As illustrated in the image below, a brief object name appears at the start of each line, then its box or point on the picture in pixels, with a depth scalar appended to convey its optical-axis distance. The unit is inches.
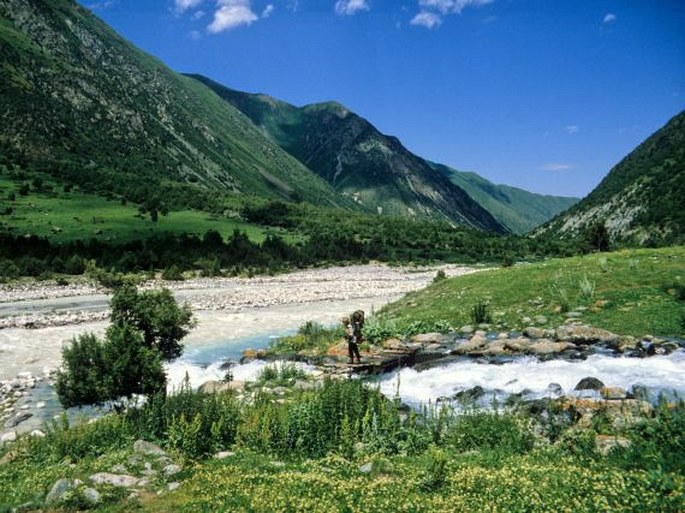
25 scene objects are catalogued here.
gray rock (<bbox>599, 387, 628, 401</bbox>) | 572.1
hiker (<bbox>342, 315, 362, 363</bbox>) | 873.5
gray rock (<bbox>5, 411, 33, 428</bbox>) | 687.7
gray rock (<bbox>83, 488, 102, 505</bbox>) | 382.9
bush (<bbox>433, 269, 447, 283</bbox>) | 1730.1
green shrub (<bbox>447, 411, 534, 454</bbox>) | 455.8
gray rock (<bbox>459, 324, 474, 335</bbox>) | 1023.1
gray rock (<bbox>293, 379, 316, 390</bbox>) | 748.1
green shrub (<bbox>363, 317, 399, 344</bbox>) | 1050.7
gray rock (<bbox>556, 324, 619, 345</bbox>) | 833.4
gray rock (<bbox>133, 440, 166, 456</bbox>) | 482.3
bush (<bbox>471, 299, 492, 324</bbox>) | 1069.8
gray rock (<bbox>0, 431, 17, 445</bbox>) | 598.5
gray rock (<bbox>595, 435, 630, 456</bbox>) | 396.8
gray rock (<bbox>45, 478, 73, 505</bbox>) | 383.4
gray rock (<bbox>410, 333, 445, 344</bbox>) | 983.6
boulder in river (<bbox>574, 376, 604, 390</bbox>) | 628.7
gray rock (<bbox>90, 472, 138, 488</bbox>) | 412.5
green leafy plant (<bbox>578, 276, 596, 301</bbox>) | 1042.0
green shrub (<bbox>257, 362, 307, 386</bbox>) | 790.5
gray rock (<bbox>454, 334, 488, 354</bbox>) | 887.7
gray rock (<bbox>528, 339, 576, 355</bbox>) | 818.8
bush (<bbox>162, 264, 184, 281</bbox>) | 2630.4
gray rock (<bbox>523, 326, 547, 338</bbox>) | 919.2
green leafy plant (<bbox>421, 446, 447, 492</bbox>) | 366.6
